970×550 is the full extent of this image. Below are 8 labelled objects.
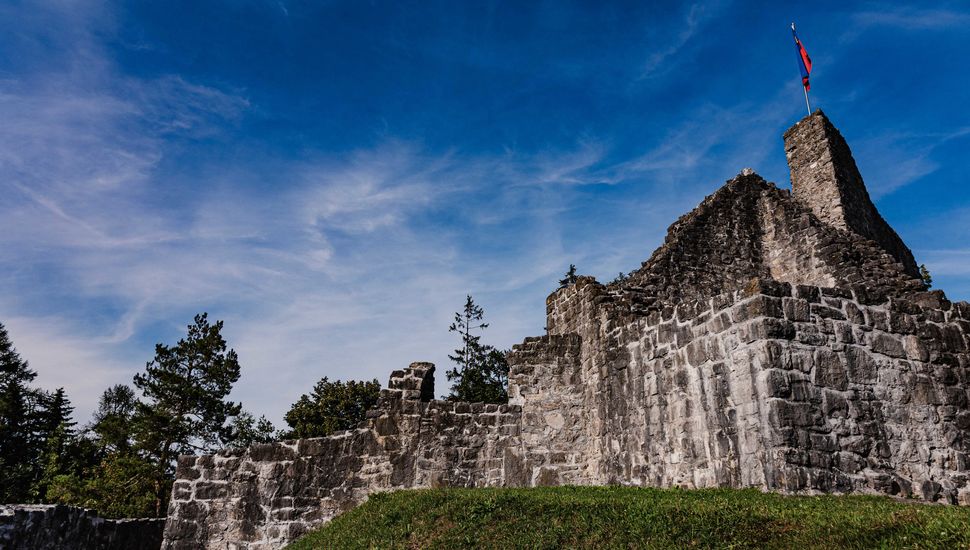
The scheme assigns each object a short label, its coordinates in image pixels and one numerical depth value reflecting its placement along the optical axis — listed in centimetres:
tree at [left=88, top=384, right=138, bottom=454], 3341
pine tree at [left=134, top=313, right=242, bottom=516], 3148
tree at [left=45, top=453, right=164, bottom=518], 2931
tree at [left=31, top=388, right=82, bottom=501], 3703
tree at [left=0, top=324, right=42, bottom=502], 3978
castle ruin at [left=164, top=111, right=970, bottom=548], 809
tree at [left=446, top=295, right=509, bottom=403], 4275
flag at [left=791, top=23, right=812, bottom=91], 2036
